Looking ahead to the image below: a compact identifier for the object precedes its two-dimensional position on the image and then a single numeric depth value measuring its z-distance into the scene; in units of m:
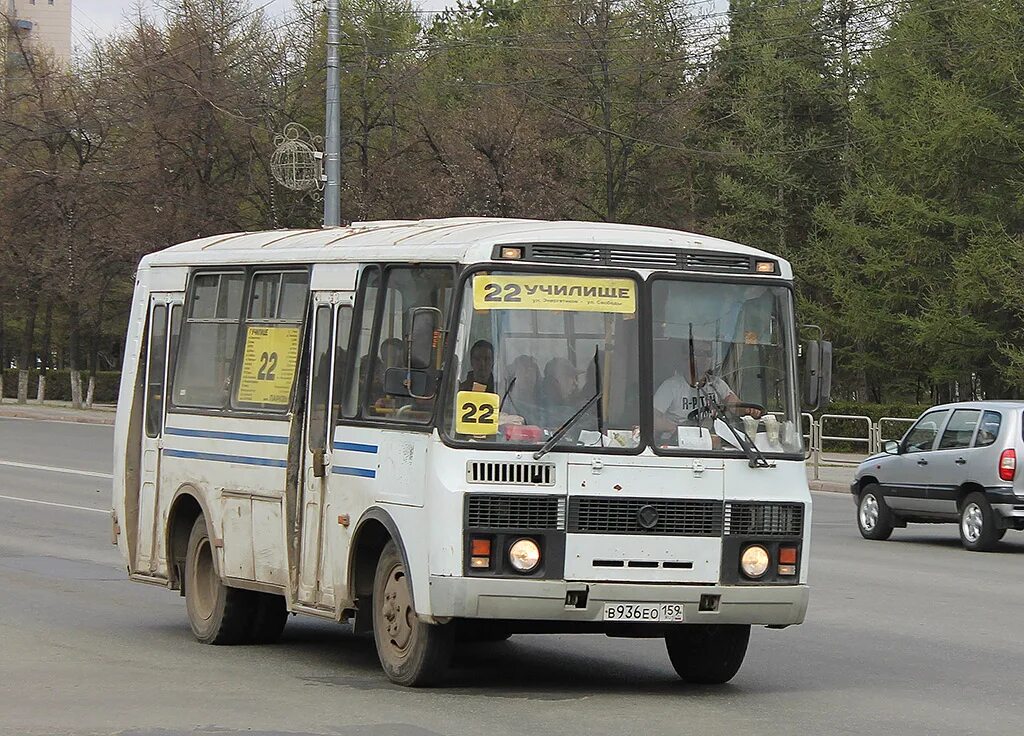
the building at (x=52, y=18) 177.00
